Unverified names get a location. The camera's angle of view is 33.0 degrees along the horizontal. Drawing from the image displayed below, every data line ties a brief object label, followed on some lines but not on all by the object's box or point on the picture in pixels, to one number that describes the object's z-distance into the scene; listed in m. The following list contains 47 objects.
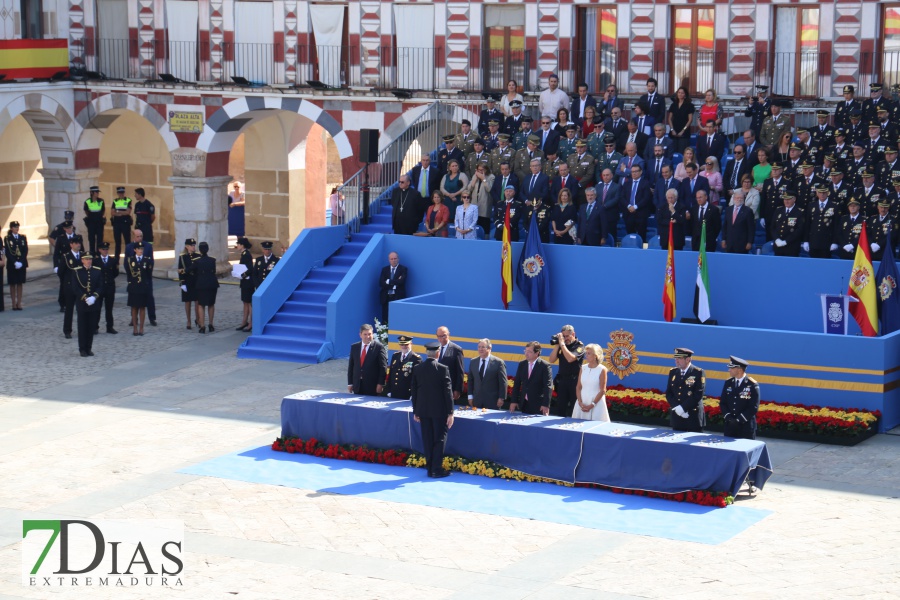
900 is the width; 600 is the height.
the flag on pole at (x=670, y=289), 24.86
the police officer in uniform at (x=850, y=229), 24.33
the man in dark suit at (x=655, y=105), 29.14
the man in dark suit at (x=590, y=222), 26.48
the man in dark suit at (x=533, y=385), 20.09
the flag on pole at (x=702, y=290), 24.67
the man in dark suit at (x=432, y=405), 19.30
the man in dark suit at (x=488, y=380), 20.42
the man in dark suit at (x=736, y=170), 26.42
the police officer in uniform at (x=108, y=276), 29.23
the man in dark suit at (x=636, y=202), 26.59
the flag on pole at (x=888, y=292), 23.33
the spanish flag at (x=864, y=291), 23.25
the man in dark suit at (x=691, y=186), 25.98
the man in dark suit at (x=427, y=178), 29.12
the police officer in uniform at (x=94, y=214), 35.56
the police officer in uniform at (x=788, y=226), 24.95
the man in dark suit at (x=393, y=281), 27.73
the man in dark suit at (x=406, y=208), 28.59
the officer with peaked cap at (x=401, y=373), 20.97
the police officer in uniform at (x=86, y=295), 27.34
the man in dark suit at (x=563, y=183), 27.05
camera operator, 20.55
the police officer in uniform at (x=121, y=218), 35.75
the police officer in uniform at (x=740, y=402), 19.09
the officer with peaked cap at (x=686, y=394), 19.36
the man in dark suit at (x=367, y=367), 21.16
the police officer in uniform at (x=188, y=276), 29.61
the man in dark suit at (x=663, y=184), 26.22
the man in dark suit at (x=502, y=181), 27.80
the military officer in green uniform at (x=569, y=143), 28.14
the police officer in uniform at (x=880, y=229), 24.02
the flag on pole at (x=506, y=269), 26.41
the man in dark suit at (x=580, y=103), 29.80
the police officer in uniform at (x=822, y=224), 24.70
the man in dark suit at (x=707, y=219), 25.53
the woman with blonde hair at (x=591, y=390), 19.62
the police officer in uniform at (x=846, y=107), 27.11
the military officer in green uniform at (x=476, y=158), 28.67
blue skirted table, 18.33
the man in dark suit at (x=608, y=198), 26.55
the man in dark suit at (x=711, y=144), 27.45
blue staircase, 27.47
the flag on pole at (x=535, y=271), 26.38
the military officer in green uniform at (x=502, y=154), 28.39
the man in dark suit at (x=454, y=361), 20.70
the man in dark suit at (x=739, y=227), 25.27
